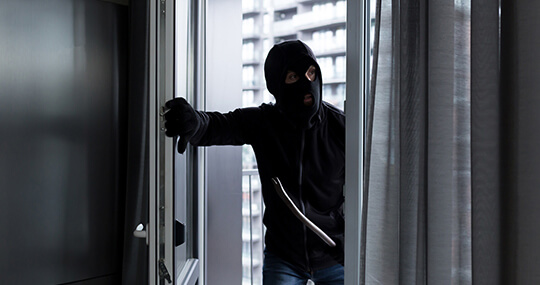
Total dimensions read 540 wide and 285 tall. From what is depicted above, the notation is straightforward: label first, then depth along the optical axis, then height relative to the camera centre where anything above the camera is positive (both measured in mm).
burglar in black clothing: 1795 -68
